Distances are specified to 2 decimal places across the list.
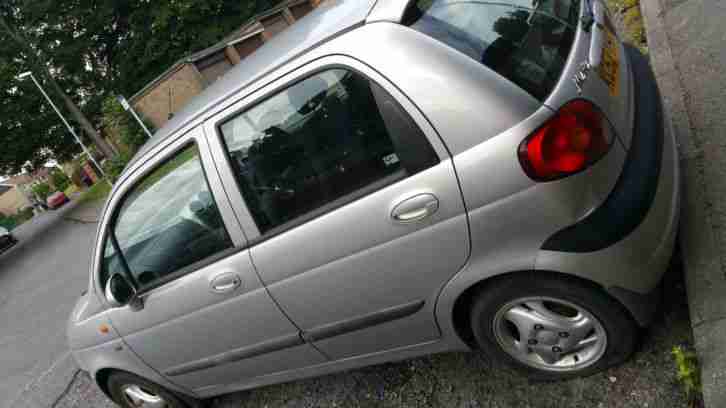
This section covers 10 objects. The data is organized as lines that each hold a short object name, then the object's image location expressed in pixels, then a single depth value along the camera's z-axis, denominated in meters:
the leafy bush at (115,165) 19.73
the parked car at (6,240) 20.93
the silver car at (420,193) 1.83
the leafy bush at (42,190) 47.97
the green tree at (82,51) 28.39
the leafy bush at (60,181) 49.50
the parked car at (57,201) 36.94
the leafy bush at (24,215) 41.97
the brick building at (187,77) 21.70
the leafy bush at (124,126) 20.48
